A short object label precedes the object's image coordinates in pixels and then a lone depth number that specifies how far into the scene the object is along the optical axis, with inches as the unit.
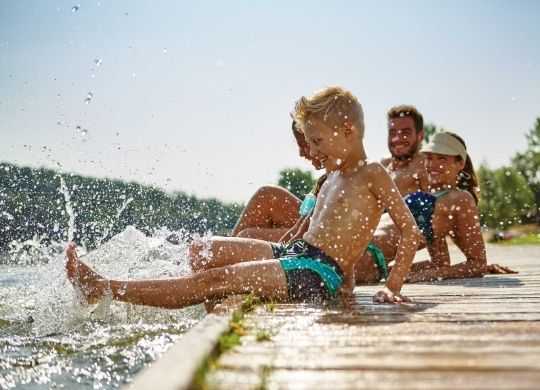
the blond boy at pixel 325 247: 141.6
